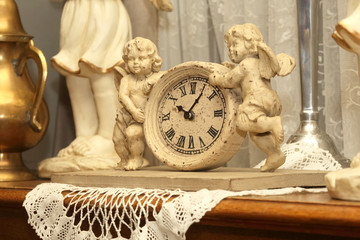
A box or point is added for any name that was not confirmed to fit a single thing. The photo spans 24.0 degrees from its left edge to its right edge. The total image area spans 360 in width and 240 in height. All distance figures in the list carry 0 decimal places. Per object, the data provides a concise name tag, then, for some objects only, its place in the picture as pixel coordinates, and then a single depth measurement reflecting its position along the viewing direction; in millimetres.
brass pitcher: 1251
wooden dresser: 769
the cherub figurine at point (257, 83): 944
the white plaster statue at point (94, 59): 1271
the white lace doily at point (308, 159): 1113
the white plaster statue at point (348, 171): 813
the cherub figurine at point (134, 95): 1063
